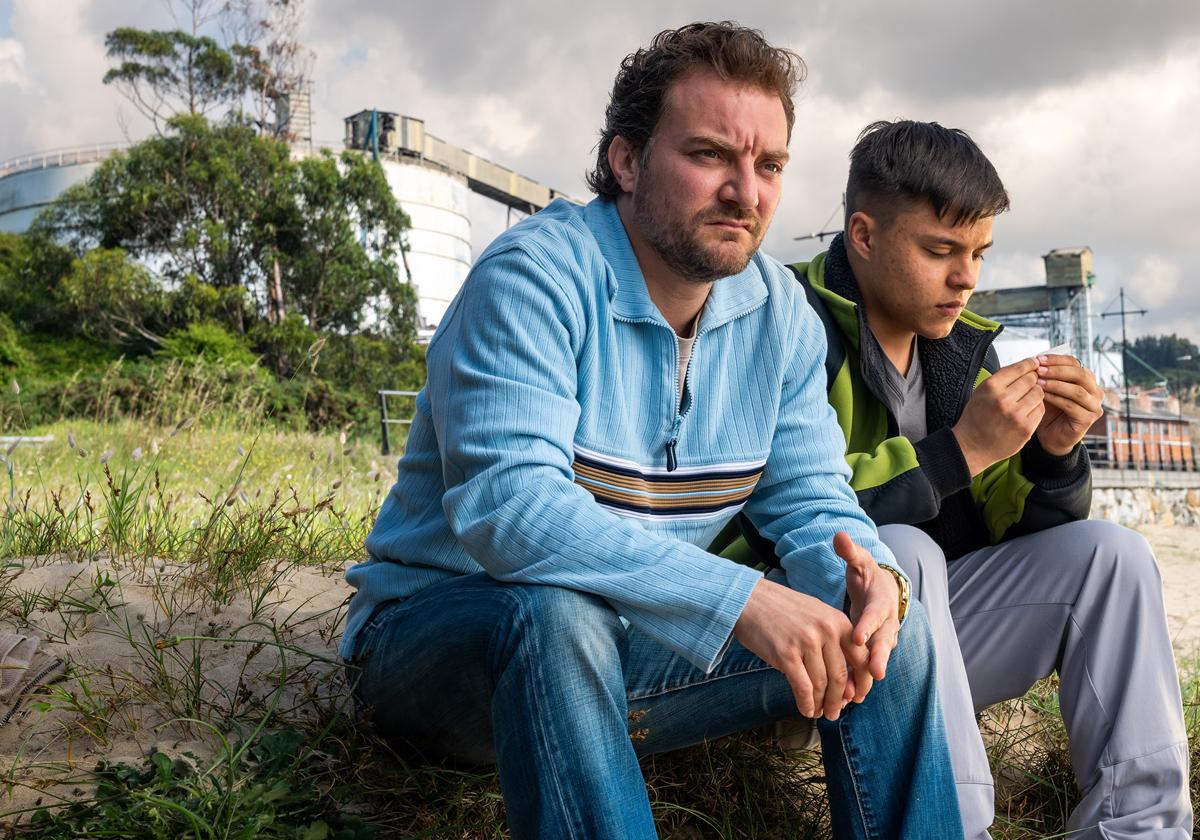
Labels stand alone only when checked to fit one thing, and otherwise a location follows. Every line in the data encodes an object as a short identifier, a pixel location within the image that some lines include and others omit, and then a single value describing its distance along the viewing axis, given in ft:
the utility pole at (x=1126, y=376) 104.06
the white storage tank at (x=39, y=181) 106.52
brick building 111.55
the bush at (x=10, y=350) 71.15
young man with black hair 6.98
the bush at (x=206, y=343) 63.31
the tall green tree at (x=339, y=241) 65.72
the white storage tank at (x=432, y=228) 121.19
